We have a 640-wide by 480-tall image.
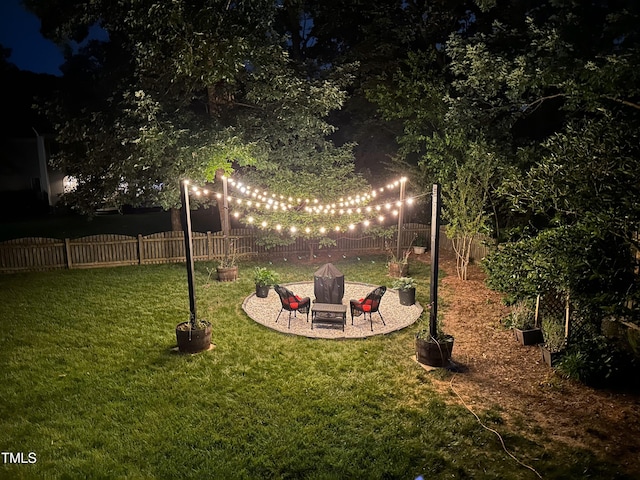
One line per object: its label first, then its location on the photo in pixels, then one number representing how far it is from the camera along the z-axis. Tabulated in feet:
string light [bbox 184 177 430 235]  31.21
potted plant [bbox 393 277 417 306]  35.06
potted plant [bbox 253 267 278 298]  37.06
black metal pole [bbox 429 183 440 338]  23.65
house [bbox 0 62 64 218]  90.38
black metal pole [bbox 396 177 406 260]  41.73
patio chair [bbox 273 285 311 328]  30.83
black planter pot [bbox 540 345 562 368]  23.67
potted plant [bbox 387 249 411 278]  43.88
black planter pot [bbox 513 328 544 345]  27.12
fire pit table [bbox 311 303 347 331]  29.66
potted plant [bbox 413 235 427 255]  54.13
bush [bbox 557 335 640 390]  21.45
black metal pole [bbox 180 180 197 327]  25.90
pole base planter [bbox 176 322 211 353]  25.99
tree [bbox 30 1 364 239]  39.96
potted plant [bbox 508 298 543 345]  27.20
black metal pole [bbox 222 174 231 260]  41.01
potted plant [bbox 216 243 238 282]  42.16
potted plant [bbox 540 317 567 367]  23.86
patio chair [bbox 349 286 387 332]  30.35
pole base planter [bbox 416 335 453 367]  24.27
